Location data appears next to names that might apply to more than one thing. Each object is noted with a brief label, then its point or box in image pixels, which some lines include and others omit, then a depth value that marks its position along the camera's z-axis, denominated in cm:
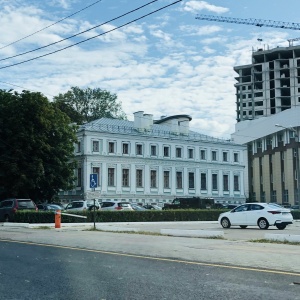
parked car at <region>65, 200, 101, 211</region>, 4457
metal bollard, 2822
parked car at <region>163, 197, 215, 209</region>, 5291
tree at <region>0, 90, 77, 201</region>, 4662
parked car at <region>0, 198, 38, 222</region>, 3444
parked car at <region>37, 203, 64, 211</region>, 4147
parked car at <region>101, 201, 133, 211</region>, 4469
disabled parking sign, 2638
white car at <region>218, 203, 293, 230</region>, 2728
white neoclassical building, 6588
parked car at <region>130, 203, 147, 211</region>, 4640
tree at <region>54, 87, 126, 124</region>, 8306
